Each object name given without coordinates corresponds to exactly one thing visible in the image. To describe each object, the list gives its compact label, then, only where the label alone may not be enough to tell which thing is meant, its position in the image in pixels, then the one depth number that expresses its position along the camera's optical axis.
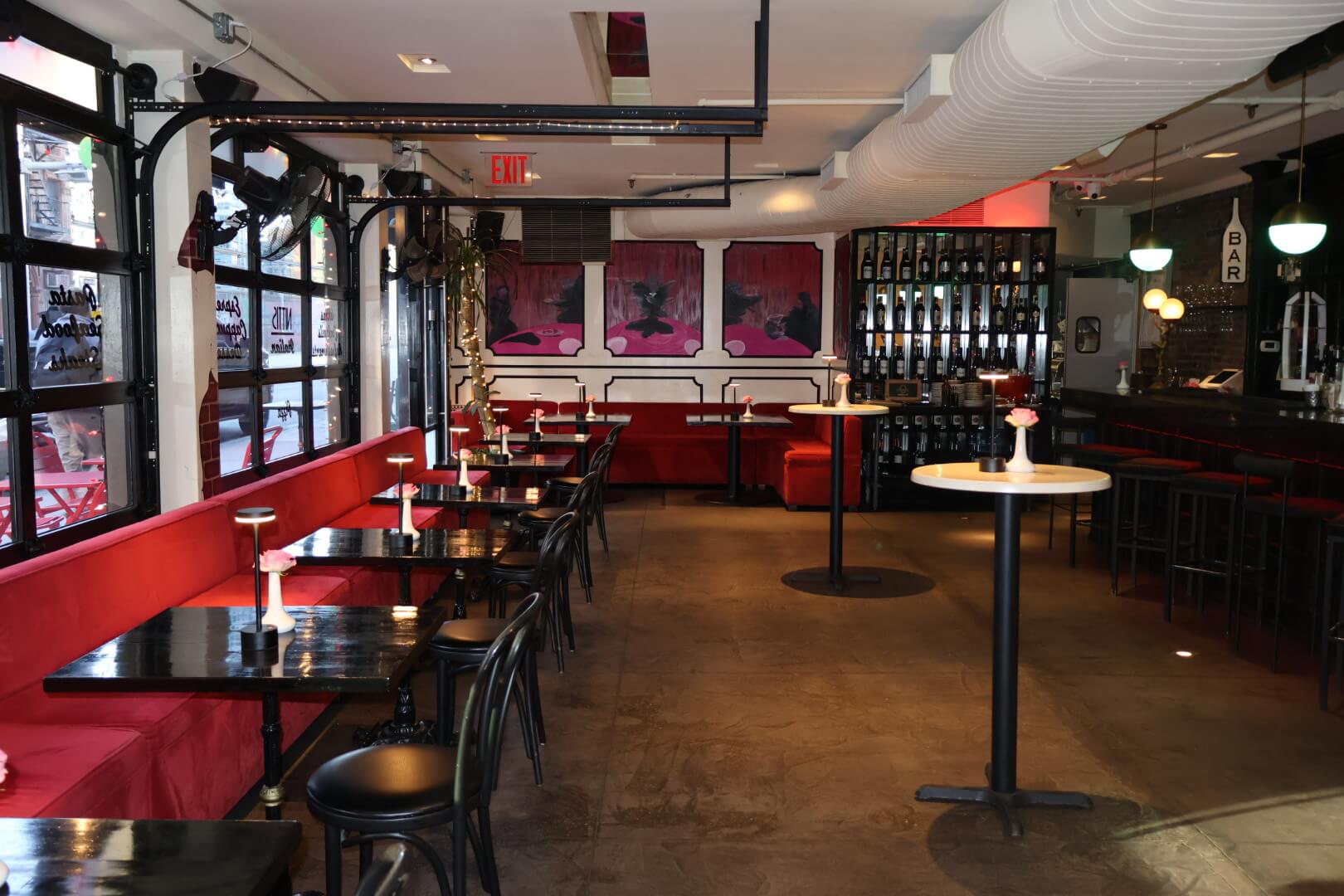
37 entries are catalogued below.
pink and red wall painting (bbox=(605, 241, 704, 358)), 11.45
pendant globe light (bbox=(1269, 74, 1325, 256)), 6.64
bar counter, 5.35
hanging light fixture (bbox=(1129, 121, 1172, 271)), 8.48
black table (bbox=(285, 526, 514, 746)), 3.96
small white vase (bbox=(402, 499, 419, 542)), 4.39
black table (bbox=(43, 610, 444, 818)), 2.65
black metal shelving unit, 10.01
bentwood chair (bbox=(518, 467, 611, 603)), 6.15
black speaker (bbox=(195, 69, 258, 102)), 4.86
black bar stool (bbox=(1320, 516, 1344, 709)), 4.28
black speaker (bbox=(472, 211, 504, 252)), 10.58
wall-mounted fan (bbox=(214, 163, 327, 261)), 5.45
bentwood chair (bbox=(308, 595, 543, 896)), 2.44
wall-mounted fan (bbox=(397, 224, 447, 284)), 8.41
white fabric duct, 3.24
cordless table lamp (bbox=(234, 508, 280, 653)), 2.91
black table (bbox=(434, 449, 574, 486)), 7.06
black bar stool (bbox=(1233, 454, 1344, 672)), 5.02
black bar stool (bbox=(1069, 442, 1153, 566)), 7.09
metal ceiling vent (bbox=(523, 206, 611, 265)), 11.02
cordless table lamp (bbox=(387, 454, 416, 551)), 4.23
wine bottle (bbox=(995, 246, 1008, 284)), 10.01
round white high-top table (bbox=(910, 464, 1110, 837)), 3.45
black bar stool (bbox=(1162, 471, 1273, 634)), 5.57
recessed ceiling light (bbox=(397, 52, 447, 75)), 5.89
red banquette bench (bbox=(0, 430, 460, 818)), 2.71
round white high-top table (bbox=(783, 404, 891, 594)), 6.16
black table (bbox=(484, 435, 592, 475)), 8.68
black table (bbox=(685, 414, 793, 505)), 9.67
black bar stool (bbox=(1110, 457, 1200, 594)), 6.34
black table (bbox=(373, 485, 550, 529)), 5.34
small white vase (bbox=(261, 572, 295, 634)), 3.04
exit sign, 7.58
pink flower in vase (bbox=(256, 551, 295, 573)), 3.00
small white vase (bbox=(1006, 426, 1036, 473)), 3.64
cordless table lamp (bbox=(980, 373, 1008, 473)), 3.63
